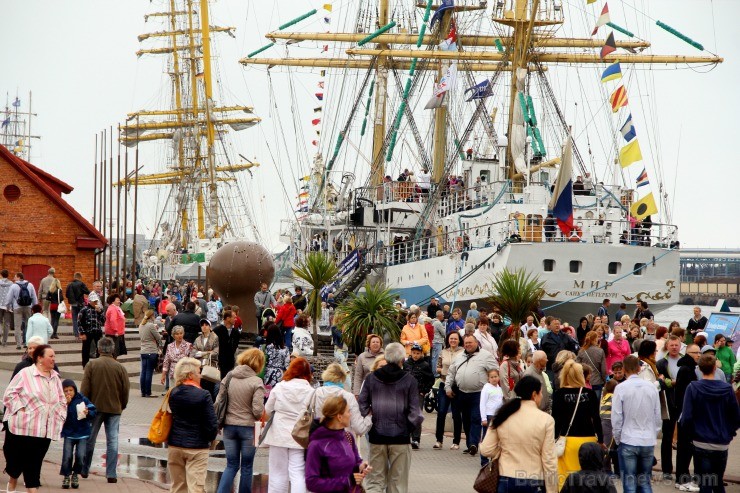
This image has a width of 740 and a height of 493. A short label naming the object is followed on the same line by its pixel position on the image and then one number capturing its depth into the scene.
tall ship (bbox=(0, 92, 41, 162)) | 147.64
